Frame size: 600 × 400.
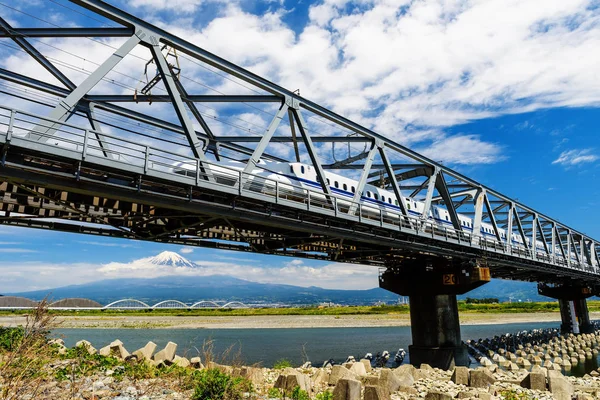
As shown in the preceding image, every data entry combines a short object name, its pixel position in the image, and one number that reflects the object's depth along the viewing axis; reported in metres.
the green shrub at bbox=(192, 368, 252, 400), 10.33
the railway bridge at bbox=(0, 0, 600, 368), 13.18
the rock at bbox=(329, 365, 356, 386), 17.30
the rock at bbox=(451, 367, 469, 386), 19.27
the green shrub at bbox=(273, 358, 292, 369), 19.33
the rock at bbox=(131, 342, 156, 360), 17.59
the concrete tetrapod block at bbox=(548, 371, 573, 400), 16.20
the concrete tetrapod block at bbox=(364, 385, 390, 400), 12.17
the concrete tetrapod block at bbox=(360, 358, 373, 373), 23.10
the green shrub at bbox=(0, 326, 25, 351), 15.10
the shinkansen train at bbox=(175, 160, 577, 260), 22.94
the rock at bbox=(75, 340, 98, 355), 16.18
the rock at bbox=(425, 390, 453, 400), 12.54
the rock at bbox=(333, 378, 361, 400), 12.39
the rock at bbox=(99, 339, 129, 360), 18.05
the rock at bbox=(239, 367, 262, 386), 14.39
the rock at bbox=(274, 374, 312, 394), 13.41
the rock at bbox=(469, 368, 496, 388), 18.44
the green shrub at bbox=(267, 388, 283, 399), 11.79
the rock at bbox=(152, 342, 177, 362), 17.41
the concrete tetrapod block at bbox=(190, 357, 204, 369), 18.19
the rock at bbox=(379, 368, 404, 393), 15.37
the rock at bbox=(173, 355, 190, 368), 16.44
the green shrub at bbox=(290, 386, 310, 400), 11.61
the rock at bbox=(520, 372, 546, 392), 17.56
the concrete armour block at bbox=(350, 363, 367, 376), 19.83
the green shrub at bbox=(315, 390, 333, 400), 11.52
